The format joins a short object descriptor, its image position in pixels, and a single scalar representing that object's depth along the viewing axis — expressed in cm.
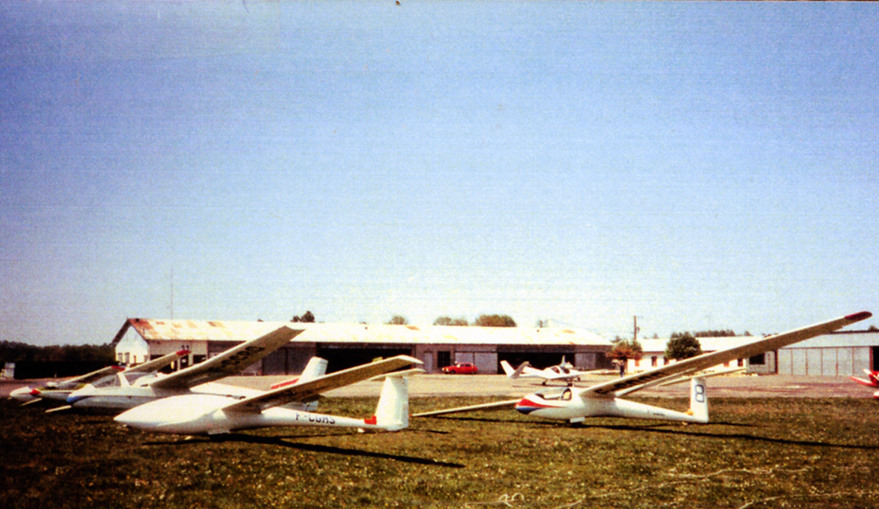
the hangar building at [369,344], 5381
